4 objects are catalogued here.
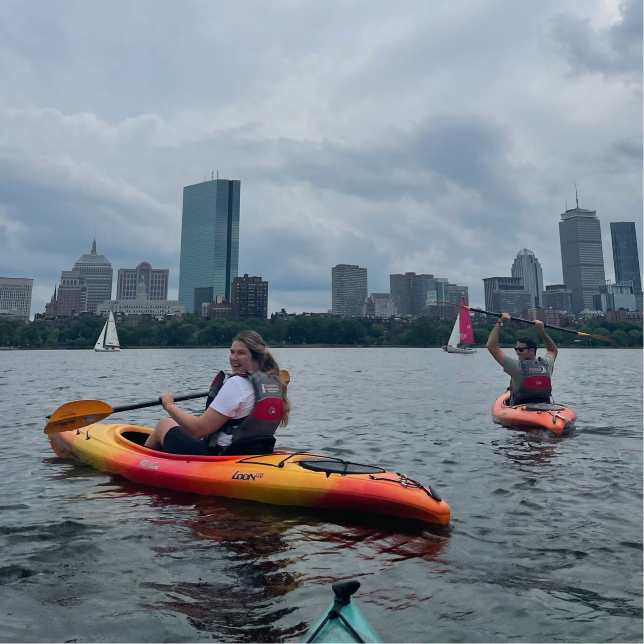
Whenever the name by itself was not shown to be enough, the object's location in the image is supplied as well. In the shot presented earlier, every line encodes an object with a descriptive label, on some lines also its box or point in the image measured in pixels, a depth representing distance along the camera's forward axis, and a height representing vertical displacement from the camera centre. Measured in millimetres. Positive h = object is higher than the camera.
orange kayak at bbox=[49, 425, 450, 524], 5148 -1235
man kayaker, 10867 -45
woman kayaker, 5953 -437
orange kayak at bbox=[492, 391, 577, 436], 10328 -1043
